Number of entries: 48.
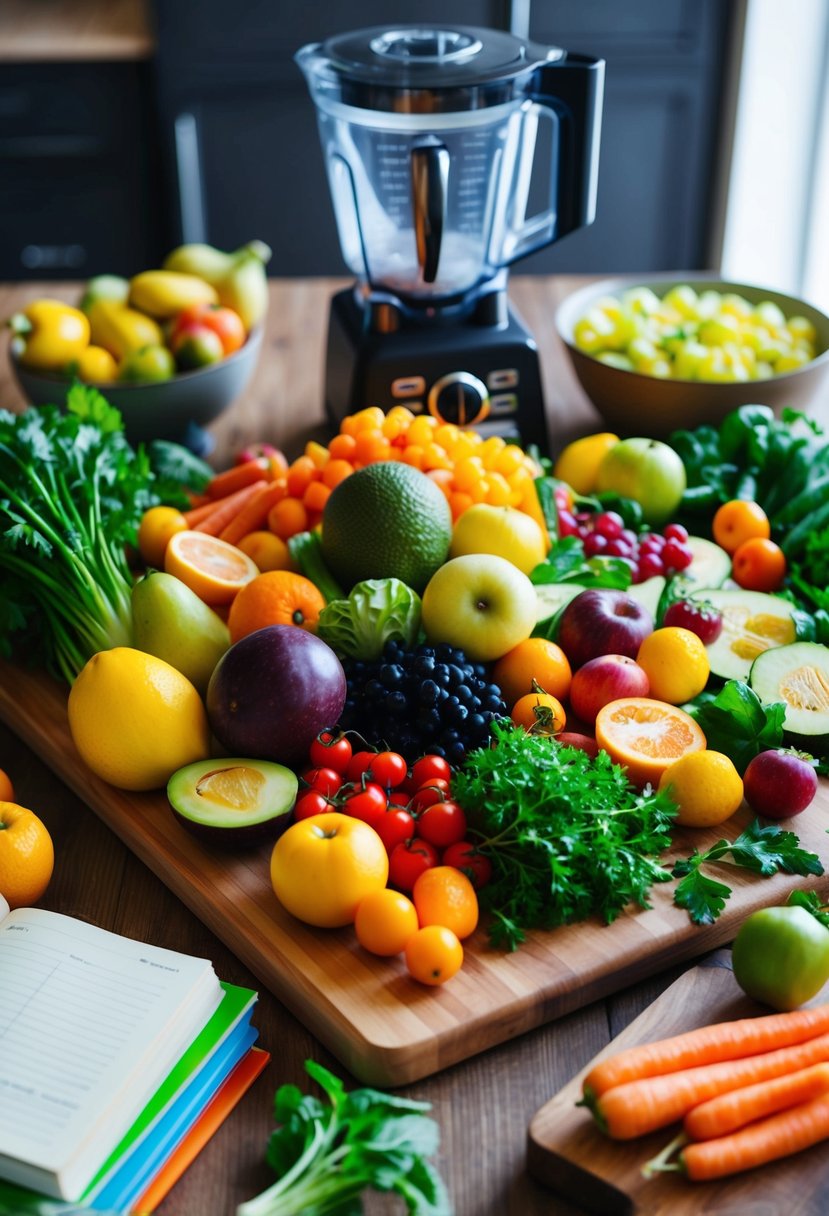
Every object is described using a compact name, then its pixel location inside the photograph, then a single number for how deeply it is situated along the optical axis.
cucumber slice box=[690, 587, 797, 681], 1.42
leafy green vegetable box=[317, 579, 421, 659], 1.37
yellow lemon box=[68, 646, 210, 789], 1.23
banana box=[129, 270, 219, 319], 1.93
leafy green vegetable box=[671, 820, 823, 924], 1.11
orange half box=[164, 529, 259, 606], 1.49
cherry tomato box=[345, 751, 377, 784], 1.22
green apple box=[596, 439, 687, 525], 1.70
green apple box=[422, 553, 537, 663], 1.36
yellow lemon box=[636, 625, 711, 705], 1.34
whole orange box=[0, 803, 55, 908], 1.15
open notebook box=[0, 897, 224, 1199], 0.90
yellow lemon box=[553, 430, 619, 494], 1.77
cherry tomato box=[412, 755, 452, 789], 1.21
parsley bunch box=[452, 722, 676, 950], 1.09
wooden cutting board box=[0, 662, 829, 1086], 1.01
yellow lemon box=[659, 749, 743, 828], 1.19
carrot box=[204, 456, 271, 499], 1.73
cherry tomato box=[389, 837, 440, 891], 1.13
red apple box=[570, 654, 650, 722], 1.32
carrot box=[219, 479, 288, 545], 1.64
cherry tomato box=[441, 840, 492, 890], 1.12
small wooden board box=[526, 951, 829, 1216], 0.89
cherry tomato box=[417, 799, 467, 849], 1.15
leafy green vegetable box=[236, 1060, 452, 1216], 0.87
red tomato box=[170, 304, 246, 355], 1.90
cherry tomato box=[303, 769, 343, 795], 1.19
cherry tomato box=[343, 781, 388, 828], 1.16
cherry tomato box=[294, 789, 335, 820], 1.17
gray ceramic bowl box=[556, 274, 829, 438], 1.81
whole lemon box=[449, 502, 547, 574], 1.49
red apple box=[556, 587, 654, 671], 1.39
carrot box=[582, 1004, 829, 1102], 0.94
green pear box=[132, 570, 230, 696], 1.36
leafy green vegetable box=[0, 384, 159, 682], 1.45
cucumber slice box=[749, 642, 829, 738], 1.32
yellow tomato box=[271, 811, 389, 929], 1.06
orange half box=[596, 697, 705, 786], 1.24
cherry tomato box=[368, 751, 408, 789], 1.20
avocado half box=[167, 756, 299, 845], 1.16
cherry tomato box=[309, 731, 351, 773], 1.23
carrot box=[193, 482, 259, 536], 1.66
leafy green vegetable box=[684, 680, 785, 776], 1.28
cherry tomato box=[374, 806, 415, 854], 1.15
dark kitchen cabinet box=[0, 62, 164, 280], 3.38
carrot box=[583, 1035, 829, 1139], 0.91
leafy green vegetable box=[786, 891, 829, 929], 1.08
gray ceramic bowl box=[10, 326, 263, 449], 1.83
